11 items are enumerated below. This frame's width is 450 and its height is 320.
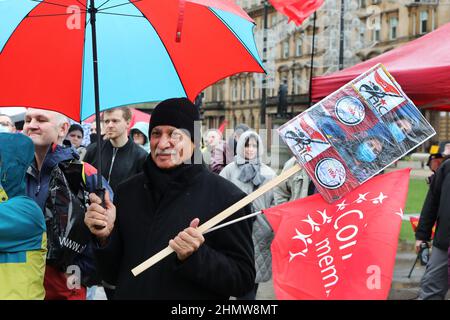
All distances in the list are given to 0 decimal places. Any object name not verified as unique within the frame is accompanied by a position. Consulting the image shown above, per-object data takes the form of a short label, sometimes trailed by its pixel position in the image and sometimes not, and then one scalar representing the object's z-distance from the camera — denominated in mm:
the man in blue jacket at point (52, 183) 3883
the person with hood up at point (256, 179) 6625
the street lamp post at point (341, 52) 24519
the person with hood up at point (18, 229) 3225
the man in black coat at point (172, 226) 3219
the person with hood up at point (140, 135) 10516
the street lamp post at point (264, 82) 22750
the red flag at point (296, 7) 7363
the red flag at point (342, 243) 3141
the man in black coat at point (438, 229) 6254
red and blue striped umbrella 3969
